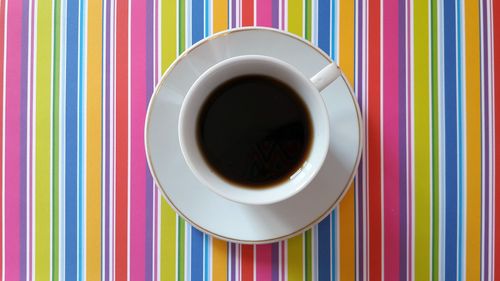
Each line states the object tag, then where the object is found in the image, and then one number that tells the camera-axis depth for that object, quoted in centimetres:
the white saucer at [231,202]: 59
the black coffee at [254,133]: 58
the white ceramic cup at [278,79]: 53
